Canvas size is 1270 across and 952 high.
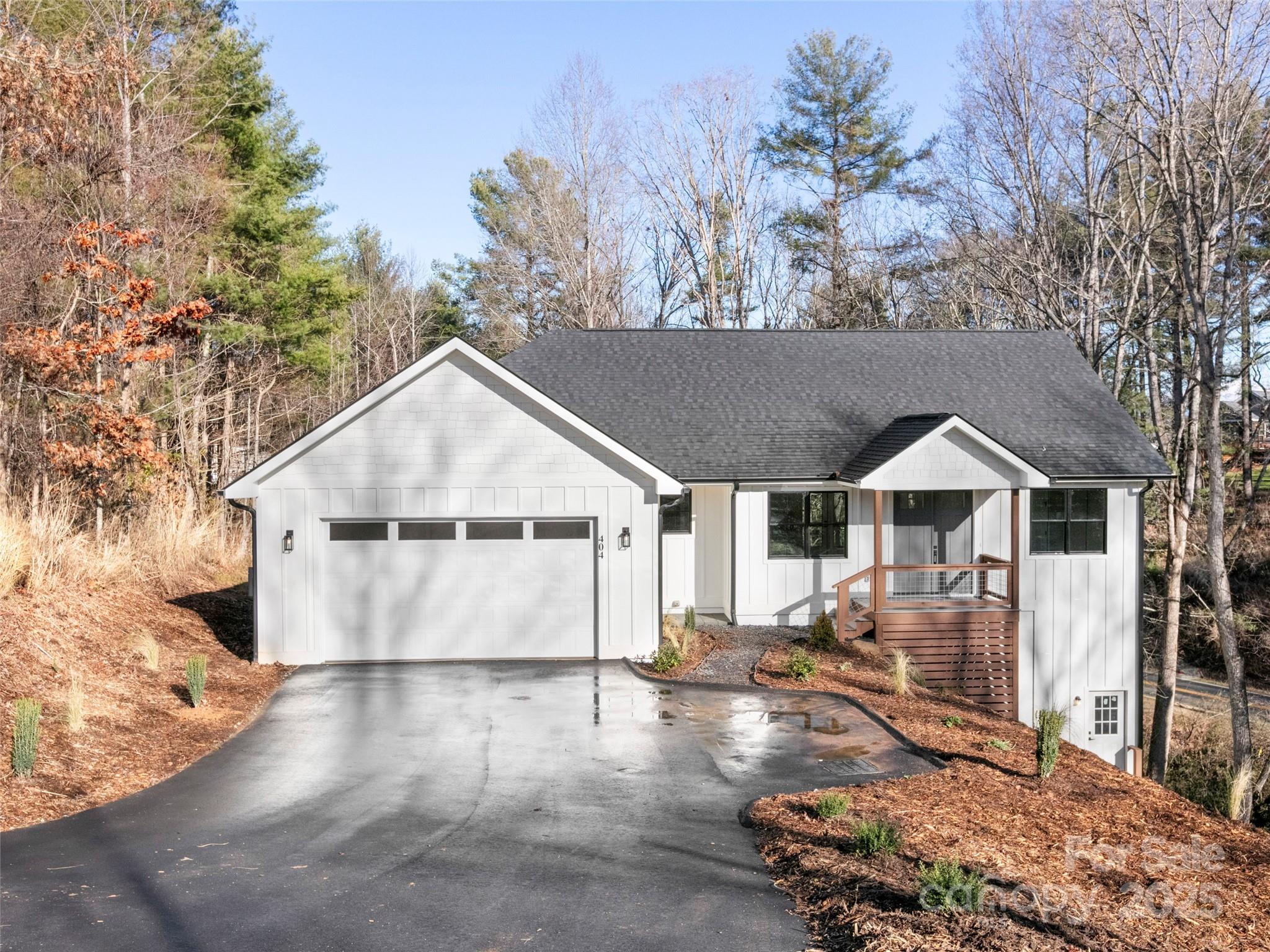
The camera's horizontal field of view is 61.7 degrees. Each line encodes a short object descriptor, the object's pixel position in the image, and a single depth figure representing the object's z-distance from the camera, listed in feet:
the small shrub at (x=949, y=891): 20.72
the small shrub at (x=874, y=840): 24.09
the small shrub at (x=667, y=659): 48.24
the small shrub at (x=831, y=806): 26.86
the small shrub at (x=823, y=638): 53.31
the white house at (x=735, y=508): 50.21
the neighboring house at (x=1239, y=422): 76.13
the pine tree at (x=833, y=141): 125.90
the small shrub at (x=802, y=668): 46.50
